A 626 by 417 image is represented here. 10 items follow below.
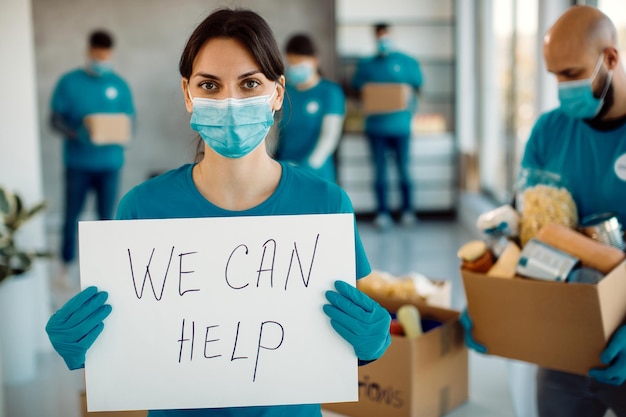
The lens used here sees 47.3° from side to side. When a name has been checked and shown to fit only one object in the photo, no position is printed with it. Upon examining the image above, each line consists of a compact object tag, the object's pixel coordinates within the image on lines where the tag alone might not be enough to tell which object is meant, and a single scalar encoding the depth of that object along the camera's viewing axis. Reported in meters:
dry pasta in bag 2.02
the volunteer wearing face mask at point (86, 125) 4.59
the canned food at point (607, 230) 1.89
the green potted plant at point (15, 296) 3.02
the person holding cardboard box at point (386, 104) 6.02
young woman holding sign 1.32
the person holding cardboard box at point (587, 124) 2.01
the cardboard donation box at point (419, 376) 2.39
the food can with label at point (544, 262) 1.87
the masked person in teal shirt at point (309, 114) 4.01
